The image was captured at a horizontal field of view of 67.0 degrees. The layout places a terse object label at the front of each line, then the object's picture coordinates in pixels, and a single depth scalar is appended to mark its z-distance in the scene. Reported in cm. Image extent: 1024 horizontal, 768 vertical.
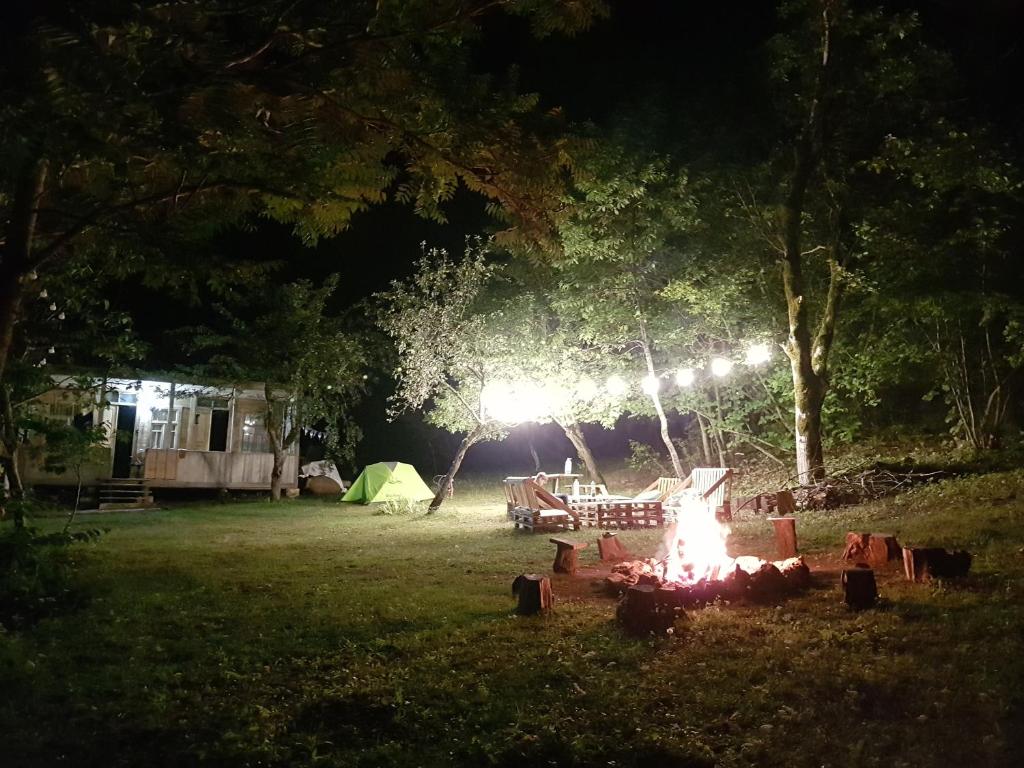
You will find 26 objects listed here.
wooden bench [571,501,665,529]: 1363
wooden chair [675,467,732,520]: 1342
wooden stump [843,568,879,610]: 608
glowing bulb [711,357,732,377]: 1559
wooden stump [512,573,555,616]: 667
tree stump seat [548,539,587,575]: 884
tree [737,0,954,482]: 1304
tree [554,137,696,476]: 1525
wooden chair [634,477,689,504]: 1478
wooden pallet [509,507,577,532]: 1353
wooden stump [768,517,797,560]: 873
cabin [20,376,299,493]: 2022
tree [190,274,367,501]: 2055
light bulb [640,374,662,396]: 1642
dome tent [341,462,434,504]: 2031
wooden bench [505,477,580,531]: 1358
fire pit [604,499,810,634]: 596
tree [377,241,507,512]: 1733
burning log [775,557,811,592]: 694
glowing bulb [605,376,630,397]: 1746
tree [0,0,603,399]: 388
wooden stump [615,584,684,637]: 588
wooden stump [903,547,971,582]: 678
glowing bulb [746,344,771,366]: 1543
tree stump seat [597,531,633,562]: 975
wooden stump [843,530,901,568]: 768
